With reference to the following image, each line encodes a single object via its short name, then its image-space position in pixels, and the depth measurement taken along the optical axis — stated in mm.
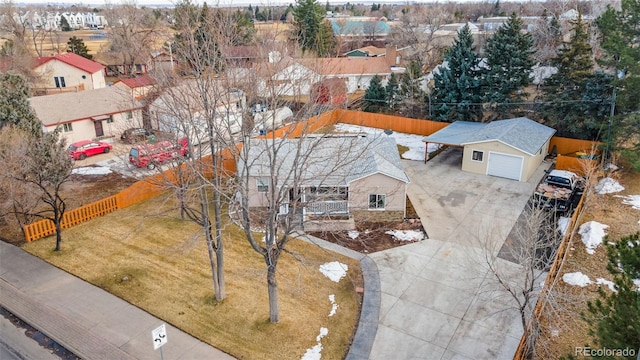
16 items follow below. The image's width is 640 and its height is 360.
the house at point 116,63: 57438
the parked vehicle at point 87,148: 28500
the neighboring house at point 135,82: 33525
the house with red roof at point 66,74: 45062
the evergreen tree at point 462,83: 32844
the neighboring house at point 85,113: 30500
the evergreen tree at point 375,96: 38469
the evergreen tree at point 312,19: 53991
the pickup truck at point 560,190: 20516
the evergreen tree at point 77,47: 59844
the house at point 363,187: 19688
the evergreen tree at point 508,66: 30938
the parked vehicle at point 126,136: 28878
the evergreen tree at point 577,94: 27172
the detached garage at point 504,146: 24438
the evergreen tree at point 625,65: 21734
